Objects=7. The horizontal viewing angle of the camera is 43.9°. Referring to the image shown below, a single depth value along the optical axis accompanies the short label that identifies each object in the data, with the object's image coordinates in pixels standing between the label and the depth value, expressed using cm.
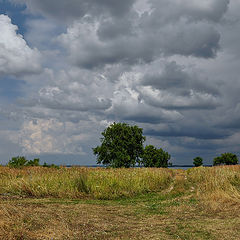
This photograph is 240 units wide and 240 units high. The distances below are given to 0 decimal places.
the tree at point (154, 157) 5331
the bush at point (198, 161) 6212
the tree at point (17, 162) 2563
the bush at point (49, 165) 2752
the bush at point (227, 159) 5238
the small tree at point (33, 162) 2861
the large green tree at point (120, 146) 4489
